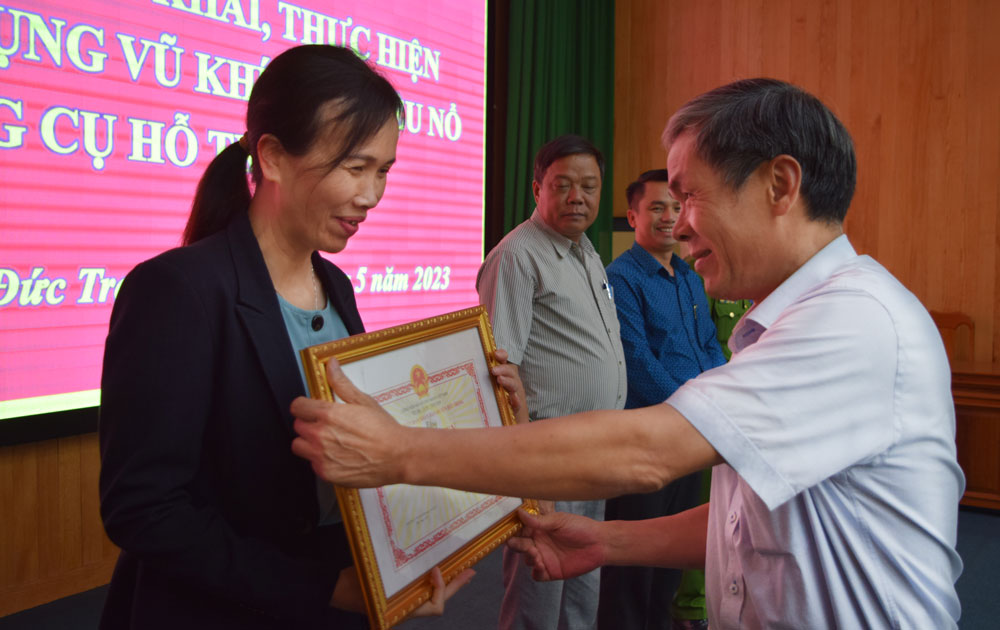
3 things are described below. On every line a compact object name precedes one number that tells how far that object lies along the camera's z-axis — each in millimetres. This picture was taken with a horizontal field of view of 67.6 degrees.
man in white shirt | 900
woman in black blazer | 947
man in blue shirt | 2652
